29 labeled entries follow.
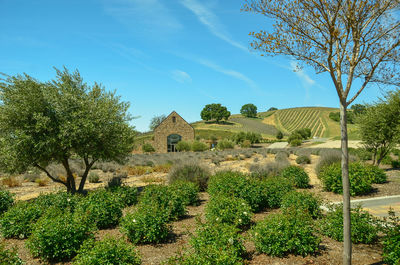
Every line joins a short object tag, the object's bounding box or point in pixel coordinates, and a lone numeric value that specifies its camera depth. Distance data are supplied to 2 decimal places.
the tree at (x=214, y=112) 108.00
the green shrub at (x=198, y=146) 44.21
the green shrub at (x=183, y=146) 44.56
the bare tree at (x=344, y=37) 4.08
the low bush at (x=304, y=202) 6.71
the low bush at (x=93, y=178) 17.44
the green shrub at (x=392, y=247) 4.28
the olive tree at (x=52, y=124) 9.33
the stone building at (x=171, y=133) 46.44
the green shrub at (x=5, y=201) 8.84
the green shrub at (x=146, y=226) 5.63
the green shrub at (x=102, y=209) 6.89
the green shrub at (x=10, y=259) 3.91
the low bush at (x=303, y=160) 24.39
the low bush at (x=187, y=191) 8.48
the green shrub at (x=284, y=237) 4.80
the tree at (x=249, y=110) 133.55
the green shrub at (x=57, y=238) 5.14
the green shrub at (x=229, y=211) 6.04
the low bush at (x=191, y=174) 12.00
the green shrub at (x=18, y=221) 6.69
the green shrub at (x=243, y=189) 8.08
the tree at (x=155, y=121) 97.07
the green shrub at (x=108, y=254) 4.06
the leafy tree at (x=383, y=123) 15.01
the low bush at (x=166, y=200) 7.49
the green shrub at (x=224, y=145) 47.78
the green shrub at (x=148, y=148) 46.69
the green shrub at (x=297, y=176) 11.61
